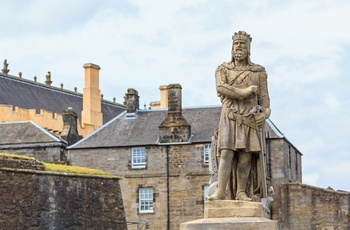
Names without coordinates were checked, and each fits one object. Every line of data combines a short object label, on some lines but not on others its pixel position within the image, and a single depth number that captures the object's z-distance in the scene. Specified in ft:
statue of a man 38.81
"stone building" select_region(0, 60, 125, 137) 191.52
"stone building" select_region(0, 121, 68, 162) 164.04
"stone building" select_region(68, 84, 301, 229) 156.87
